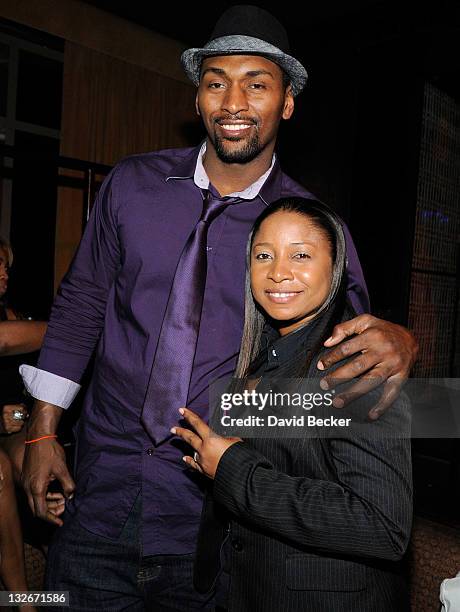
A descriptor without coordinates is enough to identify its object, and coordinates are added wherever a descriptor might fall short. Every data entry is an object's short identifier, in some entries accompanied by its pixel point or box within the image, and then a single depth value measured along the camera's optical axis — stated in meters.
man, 1.48
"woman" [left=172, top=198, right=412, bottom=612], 1.03
